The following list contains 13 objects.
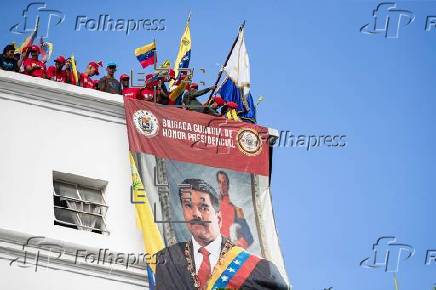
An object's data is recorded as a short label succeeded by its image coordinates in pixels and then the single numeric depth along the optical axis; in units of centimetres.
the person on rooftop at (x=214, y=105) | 3538
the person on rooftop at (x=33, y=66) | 3338
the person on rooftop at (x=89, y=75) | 3431
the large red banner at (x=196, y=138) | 3375
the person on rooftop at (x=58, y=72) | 3372
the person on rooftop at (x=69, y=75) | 3391
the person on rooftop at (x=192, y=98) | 3528
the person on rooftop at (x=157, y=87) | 3491
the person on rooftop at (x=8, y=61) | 3322
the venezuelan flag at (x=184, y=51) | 3828
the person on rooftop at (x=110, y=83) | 3469
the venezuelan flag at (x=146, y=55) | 3712
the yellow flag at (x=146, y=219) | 3225
